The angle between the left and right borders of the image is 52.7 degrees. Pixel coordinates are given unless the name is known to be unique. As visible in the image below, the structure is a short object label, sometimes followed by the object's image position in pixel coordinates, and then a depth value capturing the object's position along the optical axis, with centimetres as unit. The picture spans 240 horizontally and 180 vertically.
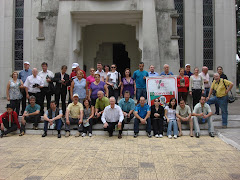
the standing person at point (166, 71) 891
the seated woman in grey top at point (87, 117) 785
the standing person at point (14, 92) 842
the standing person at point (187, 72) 911
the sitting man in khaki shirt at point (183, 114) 780
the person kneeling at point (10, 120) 787
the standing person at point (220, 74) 918
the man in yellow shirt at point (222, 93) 843
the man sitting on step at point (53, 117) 775
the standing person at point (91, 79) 884
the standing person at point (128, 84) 881
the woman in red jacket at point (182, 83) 869
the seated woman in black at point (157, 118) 772
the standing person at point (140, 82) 890
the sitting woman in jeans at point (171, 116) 764
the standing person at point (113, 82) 890
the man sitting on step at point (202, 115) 773
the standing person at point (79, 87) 838
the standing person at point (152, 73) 902
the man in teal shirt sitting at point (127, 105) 829
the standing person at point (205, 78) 902
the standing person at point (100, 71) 901
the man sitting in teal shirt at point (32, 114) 807
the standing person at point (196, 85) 855
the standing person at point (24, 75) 885
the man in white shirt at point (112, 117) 766
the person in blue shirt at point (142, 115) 771
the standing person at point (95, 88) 837
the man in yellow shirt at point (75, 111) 801
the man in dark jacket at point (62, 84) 850
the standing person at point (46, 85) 859
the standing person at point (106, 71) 914
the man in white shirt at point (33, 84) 844
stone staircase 797
